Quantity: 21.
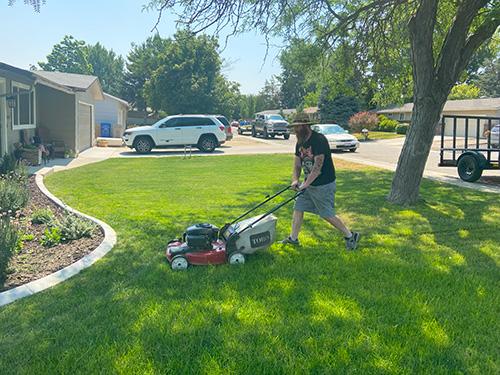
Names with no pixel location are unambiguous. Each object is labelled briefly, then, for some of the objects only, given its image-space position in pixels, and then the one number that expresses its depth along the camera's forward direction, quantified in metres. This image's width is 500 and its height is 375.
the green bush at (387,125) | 44.38
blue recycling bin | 33.53
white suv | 23.34
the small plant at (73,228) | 6.10
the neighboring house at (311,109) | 66.71
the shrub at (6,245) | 4.58
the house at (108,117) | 33.66
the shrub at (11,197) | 7.21
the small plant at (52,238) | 5.92
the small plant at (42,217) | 6.97
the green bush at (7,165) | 11.36
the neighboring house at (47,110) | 13.04
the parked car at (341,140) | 22.69
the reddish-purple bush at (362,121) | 39.25
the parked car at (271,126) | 34.78
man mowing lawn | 5.34
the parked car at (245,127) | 44.16
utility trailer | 12.02
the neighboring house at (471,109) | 41.08
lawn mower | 4.90
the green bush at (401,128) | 41.47
